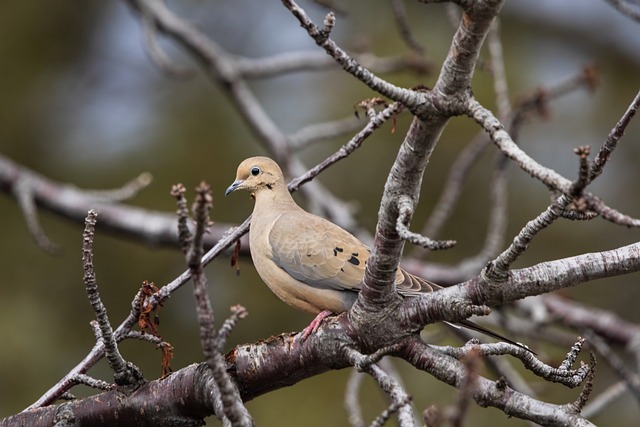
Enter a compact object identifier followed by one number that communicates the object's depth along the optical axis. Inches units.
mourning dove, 286.8
